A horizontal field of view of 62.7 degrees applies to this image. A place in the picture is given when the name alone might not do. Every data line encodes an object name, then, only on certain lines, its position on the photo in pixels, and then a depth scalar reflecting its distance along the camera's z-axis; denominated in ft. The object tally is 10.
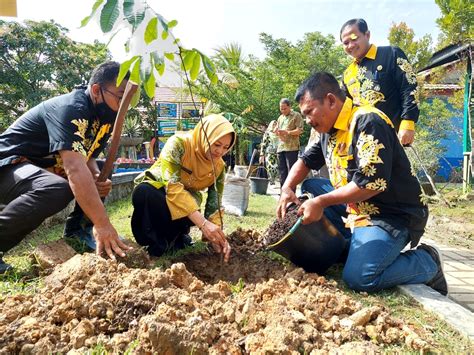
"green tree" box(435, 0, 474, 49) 21.73
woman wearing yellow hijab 8.30
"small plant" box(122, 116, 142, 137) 54.90
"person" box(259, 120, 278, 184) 24.61
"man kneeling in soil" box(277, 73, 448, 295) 7.06
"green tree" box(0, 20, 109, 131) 32.78
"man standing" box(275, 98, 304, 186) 21.03
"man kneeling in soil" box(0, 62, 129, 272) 7.23
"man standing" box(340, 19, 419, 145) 10.25
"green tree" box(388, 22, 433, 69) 37.24
